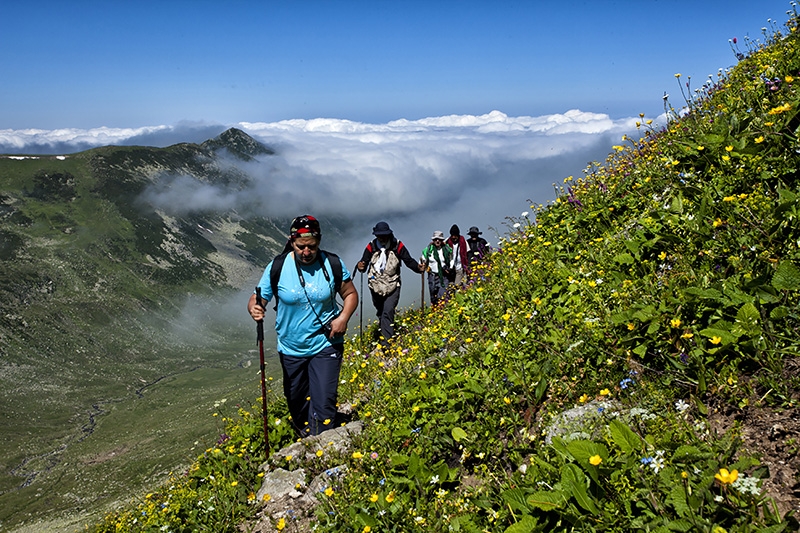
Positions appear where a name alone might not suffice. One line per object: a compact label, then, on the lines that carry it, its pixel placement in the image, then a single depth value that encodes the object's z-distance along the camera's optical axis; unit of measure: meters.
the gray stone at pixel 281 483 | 6.25
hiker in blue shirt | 7.78
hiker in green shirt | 16.17
